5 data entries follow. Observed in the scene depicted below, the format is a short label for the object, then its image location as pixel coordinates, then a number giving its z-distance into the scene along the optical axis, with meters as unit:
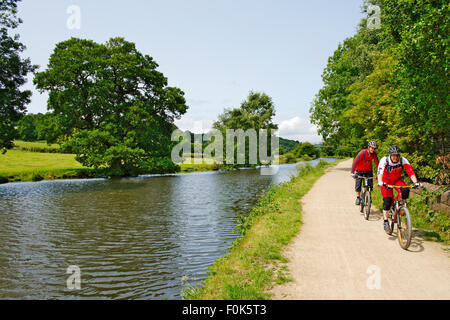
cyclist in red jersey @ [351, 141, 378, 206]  10.09
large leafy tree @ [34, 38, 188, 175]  32.25
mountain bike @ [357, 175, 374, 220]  9.89
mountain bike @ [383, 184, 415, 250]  6.63
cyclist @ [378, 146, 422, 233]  7.43
